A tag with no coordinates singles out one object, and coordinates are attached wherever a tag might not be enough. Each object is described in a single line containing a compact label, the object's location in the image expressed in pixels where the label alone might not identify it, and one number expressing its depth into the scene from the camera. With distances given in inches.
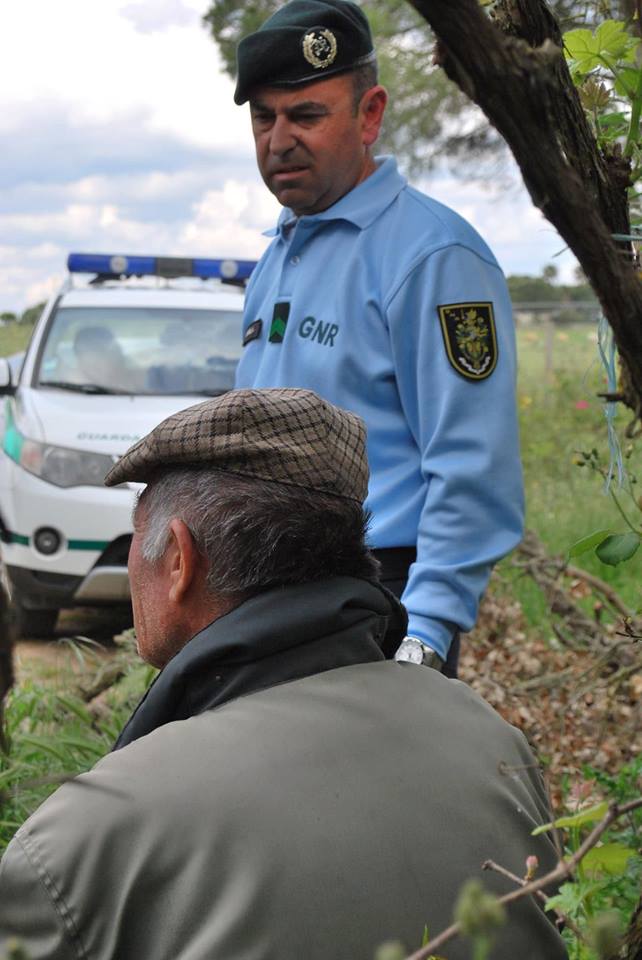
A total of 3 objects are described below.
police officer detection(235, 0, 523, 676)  104.7
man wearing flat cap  55.1
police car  249.9
